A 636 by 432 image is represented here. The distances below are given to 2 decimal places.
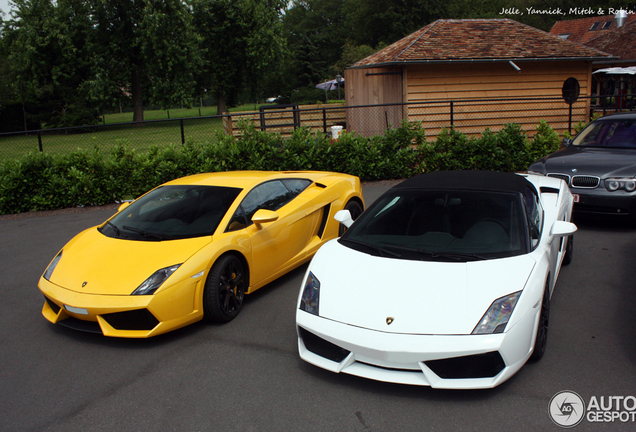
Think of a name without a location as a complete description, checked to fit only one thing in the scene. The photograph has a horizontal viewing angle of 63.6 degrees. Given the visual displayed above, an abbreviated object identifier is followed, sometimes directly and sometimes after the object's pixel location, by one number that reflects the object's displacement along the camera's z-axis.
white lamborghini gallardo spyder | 3.20
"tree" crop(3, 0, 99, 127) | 35.56
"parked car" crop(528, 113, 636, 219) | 7.00
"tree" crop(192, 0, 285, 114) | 41.53
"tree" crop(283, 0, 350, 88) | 62.03
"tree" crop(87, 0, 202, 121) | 35.62
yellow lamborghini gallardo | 4.22
